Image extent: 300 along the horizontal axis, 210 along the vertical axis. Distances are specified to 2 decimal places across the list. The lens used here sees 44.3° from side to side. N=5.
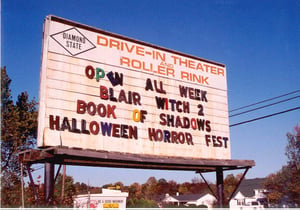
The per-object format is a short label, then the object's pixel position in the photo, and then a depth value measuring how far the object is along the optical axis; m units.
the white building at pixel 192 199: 66.69
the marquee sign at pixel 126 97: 9.95
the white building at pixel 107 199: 20.28
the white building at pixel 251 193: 62.52
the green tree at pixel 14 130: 28.92
